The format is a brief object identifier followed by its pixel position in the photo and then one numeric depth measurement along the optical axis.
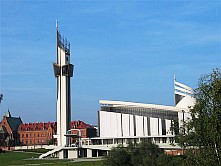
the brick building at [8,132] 136.12
